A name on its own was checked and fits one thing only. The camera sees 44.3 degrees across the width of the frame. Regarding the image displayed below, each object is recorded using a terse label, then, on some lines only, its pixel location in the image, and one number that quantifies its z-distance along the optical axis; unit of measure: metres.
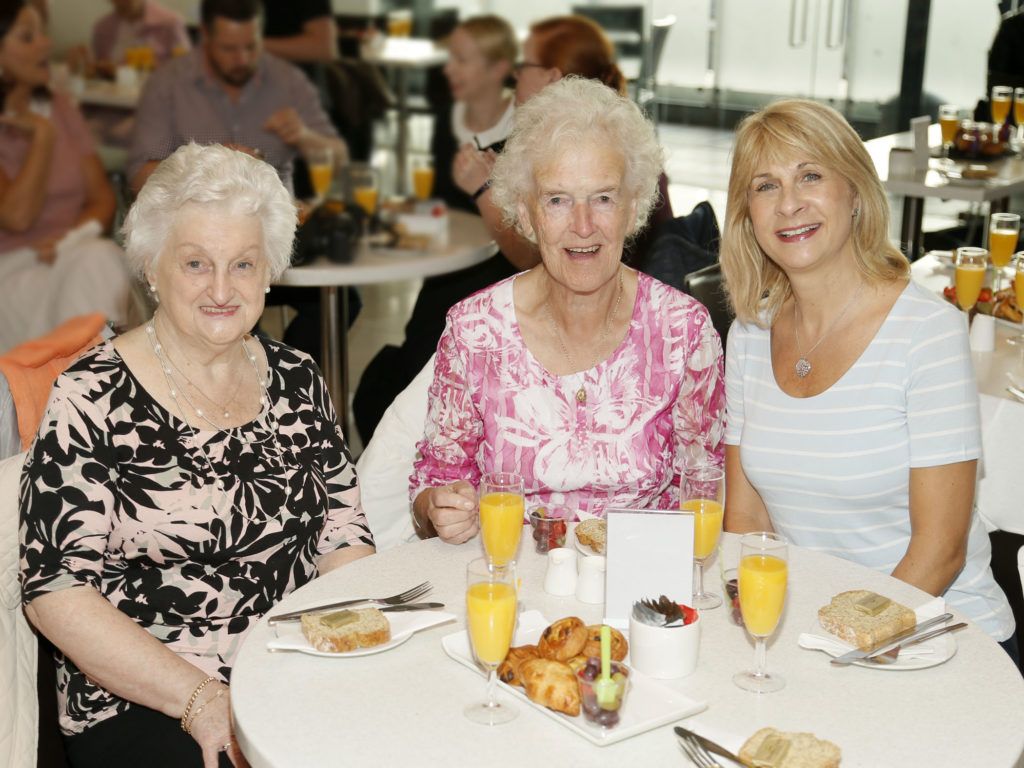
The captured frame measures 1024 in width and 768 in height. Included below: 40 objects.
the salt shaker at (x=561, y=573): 1.88
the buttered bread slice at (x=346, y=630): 1.67
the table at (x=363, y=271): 4.03
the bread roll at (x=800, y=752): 1.39
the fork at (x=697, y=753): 1.41
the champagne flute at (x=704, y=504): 1.83
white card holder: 1.68
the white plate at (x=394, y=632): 1.66
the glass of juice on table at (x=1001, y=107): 6.52
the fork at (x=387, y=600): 1.76
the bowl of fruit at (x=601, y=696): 1.46
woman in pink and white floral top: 2.36
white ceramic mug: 1.61
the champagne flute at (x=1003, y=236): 3.96
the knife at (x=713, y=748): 1.41
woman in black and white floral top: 1.94
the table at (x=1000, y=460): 2.86
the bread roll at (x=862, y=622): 1.67
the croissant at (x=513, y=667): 1.59
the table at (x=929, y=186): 5.42
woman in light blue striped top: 2.13
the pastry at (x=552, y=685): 1.51
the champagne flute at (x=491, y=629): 1.54
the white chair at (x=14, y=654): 1.91
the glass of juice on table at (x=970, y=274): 3.49
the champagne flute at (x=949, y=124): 6.25
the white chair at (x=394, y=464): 2.60
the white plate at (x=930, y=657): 1.62
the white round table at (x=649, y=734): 1.45
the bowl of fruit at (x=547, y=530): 2.00
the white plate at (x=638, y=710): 1.47
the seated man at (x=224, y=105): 5.62
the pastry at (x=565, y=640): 1.60
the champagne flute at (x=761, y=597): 1.60
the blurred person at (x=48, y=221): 5.02
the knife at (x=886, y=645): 1.64
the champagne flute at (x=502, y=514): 1.89
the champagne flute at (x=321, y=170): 5.08
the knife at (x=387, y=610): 1.76
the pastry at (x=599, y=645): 1.63
